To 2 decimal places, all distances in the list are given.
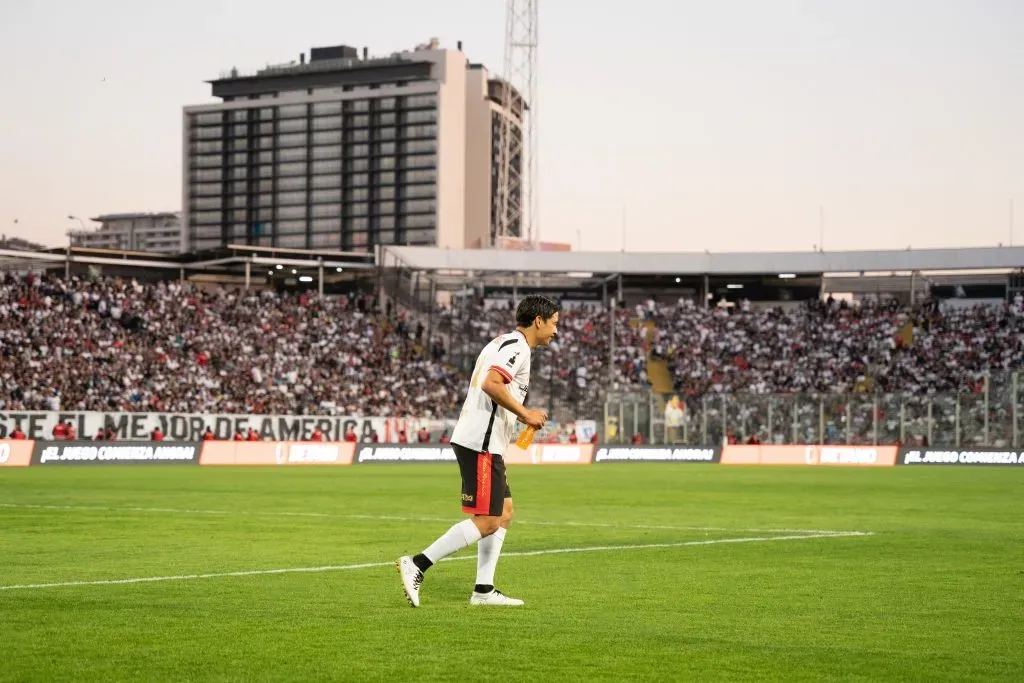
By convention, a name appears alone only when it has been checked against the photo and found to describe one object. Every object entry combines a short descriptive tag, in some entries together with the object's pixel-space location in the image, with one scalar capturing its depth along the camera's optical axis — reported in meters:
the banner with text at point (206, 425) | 56.31
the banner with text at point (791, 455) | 60.69
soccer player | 11.08
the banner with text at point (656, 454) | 63.19
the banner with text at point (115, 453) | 48.28
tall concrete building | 186.00
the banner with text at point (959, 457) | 57.22
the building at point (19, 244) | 142.02
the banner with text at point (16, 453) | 46.59
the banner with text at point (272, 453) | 53.91
